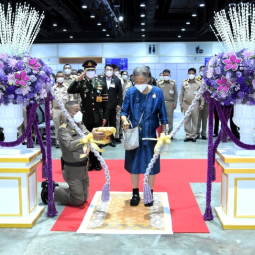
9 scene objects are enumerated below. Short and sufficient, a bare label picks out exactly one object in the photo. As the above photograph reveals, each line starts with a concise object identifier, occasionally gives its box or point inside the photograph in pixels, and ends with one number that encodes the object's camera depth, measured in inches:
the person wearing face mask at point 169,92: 299.4
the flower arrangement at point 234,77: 107.4
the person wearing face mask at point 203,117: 295.7
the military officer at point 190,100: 282.8
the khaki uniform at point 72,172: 135.9
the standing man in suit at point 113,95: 263.0
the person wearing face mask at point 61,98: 253.9
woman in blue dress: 133.3
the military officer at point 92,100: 186.7
